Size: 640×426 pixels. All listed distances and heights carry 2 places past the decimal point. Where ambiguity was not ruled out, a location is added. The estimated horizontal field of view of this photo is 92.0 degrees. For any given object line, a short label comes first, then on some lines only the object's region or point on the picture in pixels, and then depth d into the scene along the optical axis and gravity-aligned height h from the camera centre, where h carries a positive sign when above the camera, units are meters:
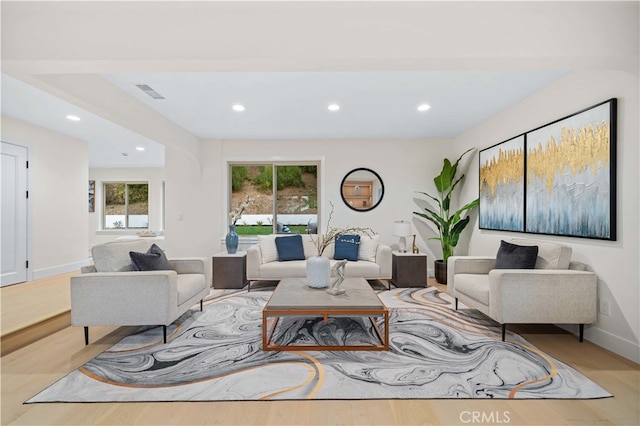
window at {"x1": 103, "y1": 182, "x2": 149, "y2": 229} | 8.74 +0.16
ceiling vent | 3.19 +1.30
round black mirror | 5.52 +0.41
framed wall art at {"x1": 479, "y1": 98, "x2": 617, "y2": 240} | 2.55 +0.35
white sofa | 4.30 -0.75
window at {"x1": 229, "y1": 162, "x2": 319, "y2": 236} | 5.75 +0.29
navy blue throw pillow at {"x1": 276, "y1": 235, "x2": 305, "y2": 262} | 4.64 -0.56
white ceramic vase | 3.03 -0.60
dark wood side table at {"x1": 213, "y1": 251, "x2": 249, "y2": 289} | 4.58 -0.89
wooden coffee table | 2.45 -0.78
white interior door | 4.38 -0.05
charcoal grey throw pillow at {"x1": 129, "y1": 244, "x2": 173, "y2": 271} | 2.86 -0.47
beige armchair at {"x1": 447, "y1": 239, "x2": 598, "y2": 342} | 2.58 -0.71
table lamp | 4.91 -0.29
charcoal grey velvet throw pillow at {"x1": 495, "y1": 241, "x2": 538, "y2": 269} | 2.93 -0.43
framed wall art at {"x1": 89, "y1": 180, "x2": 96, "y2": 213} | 8.55 +0.41
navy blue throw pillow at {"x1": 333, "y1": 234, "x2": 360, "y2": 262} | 4.64 -0.56
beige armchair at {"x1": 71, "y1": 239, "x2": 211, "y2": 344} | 2.54 -0.73
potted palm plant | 4.84 -0.08
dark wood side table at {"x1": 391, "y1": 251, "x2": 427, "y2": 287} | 4.64 -0.87
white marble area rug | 1.92 -1.12
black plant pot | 4.87 -0.95
